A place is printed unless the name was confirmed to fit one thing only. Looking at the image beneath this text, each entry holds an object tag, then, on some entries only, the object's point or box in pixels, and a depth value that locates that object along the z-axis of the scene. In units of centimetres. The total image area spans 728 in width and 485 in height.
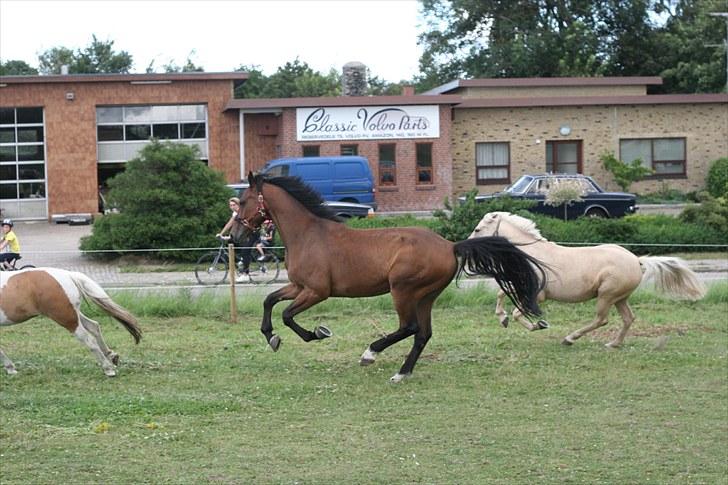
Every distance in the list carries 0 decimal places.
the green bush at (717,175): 4124
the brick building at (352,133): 4138
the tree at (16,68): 7881
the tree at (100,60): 7550
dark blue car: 3216
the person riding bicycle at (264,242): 2336
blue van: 3531
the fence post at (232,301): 1659
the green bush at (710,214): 2772
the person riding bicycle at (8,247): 2209
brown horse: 1172
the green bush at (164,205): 2695
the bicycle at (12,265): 2203
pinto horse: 1206
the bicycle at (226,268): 2267
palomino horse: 1380
